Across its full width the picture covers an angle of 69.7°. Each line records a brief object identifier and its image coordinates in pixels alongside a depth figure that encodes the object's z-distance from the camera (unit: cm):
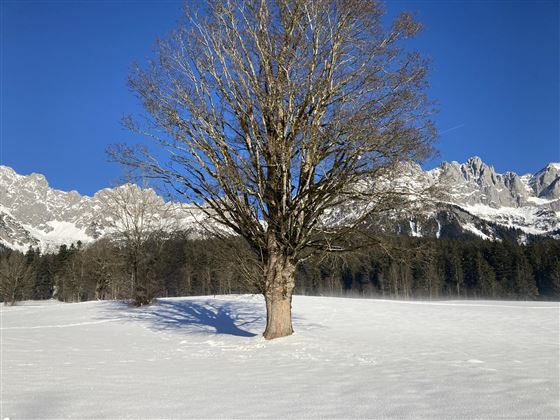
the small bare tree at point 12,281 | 5100
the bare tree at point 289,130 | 990
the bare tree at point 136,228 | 2622
